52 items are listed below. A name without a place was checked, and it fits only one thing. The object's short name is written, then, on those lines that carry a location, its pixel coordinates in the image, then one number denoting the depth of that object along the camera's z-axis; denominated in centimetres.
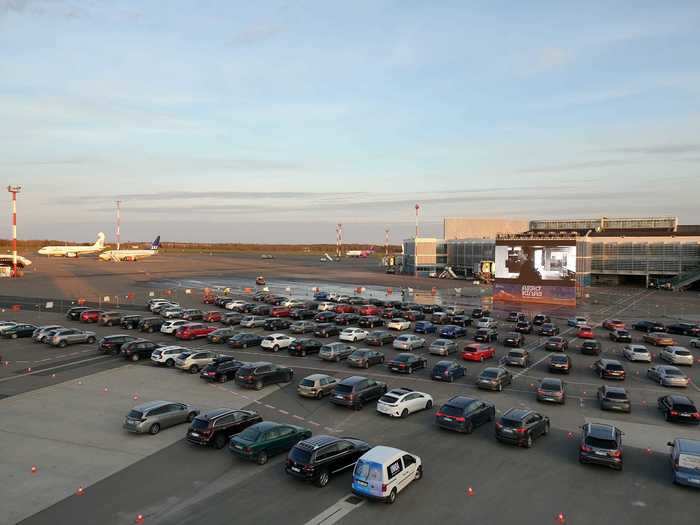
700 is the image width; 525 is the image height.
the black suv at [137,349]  3462
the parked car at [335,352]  3525
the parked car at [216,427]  1977
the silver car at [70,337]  3878
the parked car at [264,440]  1848
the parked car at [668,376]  2984
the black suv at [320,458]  1666
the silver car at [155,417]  2114
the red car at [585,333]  4528
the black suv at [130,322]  4674
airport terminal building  9469
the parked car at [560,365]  3266
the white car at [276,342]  3881
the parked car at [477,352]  3625
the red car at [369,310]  5588
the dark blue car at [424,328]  4747
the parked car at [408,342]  3938
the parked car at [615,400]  2489
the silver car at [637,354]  3666
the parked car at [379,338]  4153
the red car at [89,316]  4928
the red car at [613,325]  4897
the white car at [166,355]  3331
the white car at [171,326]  4369
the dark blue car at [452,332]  4469
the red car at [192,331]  4175
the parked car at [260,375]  2795
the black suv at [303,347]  3712
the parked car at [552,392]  2600
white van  1549
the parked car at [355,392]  2472
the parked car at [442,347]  3784
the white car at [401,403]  2377
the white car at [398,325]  4819
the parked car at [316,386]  2642
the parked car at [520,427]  2011
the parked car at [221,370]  2961
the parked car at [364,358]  3366
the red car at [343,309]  5662
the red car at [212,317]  5072
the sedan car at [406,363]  3219
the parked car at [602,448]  1806
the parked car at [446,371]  3044
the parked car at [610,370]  3117
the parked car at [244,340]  3938
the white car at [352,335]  4181
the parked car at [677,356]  3581
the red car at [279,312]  5437
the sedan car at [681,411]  2339
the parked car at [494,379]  2842
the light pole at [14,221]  8225
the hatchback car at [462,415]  2153
